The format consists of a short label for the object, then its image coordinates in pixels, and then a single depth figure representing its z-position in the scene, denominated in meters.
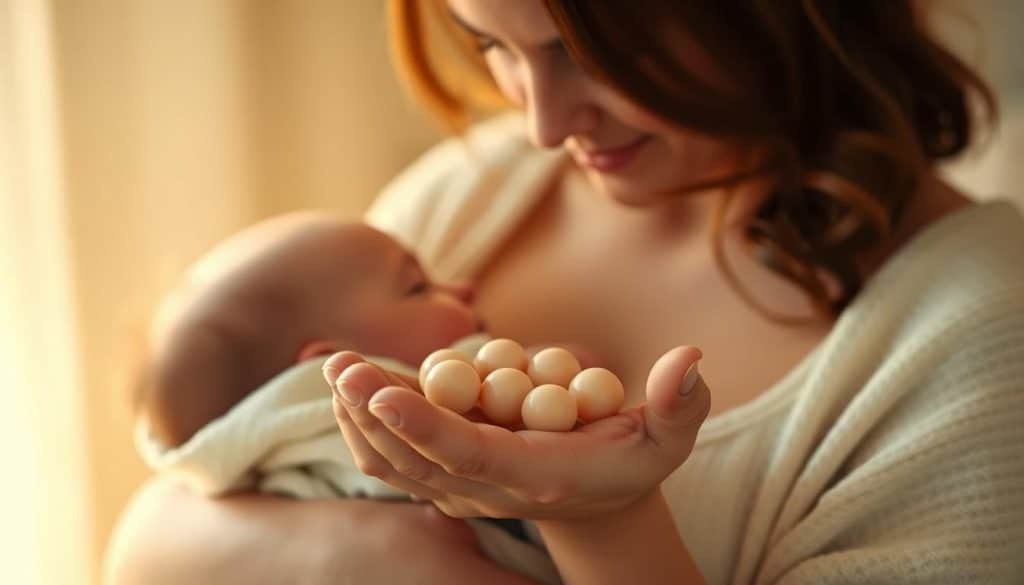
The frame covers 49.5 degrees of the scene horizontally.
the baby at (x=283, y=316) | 1.00
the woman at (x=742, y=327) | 0.76
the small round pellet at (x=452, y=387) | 0.68
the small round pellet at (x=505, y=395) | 0.69
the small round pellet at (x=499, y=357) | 0.74
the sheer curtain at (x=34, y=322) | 1.17
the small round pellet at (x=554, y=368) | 0.73
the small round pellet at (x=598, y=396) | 0.69
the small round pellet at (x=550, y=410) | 0.67
